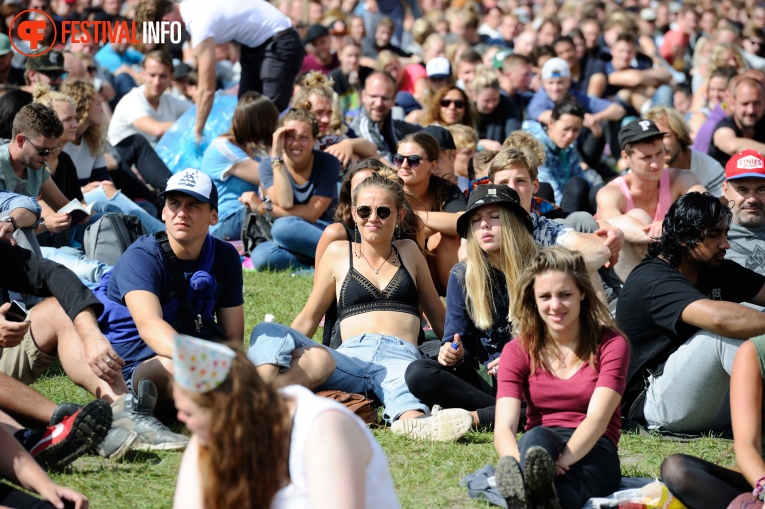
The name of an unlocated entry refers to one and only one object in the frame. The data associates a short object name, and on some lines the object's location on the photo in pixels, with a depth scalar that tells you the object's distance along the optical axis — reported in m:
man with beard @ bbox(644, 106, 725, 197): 16.45
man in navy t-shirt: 9.59
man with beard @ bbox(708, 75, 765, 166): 18.66
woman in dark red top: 7.86
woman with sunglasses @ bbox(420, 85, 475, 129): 18.87
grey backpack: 13.14
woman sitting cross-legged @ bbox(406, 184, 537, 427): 10.29
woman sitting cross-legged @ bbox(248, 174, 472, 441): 10.19
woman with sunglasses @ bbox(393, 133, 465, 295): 13.35
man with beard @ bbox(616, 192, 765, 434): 9.52
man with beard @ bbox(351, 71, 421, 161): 18.84
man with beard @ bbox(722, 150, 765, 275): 12.43
